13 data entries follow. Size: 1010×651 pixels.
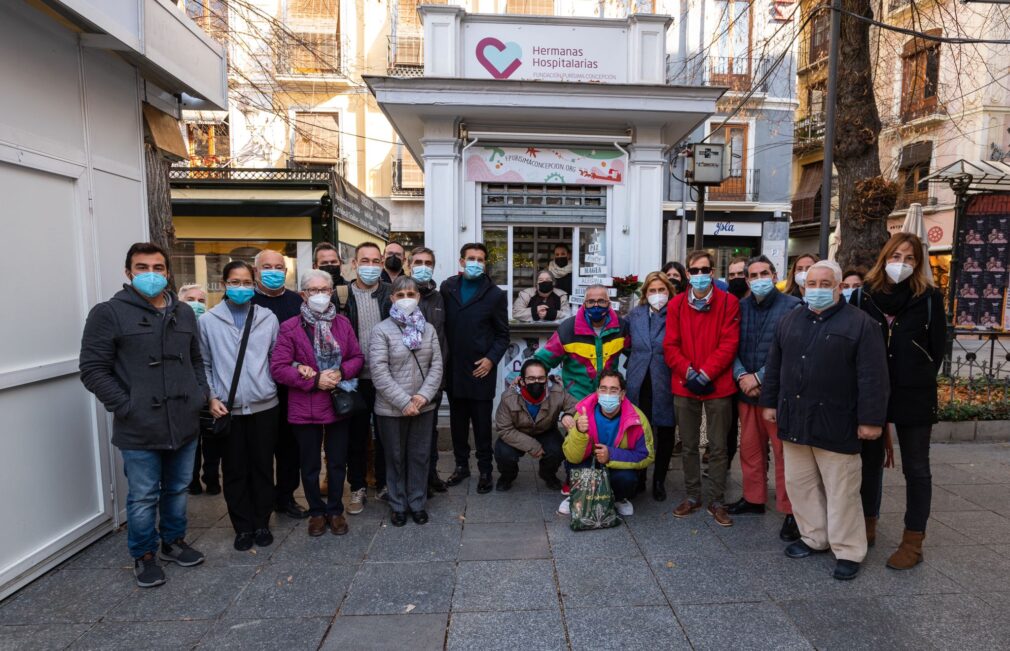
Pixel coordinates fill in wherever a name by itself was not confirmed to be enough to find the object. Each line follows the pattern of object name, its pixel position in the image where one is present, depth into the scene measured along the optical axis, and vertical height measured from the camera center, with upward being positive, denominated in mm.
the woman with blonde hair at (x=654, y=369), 4629 -765
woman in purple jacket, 3979 -710
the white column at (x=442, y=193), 6434 +944
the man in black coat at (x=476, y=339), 4938 -551
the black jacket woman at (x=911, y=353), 3535 -474
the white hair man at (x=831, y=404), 3359 -775
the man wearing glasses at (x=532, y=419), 4777 -1212
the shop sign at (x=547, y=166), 6605 +1293
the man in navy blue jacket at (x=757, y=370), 4184 -698
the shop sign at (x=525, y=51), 6699 +2665
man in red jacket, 4246 -657
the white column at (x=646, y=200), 6660 +901
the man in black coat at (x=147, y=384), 3309 -653
